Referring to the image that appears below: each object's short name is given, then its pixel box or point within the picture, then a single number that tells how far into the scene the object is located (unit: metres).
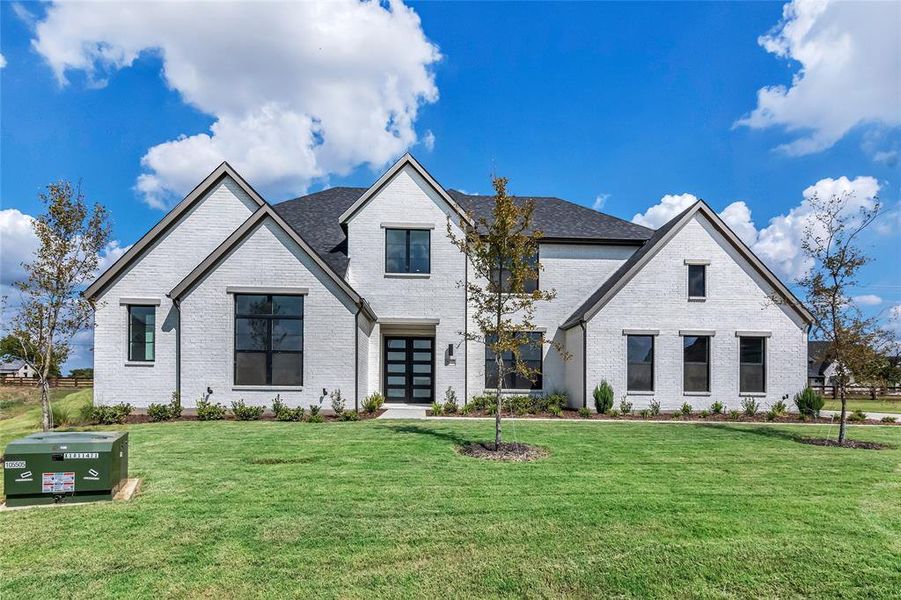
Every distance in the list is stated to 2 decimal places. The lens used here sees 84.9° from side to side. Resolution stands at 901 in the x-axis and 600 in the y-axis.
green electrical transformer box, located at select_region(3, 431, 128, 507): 6.32
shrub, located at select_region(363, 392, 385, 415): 15.49
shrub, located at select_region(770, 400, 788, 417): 17.08
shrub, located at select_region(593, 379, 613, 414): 16.67
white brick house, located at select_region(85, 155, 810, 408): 15.42
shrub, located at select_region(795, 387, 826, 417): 17.08
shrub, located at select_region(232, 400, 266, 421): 14.41
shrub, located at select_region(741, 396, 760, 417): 16.66
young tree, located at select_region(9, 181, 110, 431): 9.95
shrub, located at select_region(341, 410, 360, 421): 14.41
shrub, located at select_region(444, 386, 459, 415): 17.23
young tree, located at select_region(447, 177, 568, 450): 9.92
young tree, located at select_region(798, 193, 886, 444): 11.85
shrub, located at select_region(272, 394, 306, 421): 14.47
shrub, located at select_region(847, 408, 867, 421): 16.48
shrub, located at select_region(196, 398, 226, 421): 14.39
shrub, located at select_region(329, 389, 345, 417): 15.07
